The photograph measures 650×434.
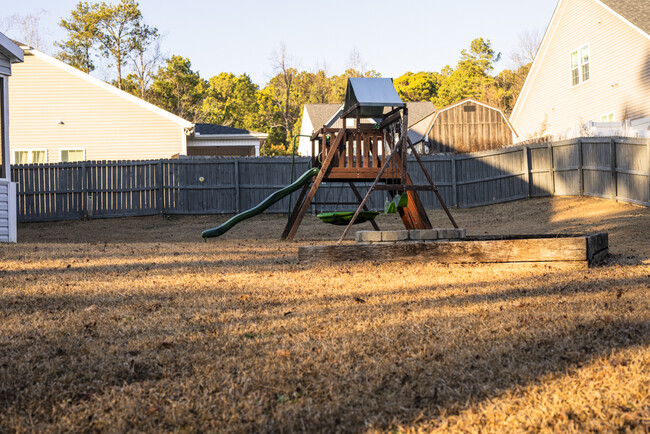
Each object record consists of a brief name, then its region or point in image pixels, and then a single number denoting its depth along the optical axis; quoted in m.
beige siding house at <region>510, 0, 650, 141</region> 19.70
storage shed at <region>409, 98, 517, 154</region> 32.91
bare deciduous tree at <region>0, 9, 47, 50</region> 39.97
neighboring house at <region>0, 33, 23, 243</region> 12.73
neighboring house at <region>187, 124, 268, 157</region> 26.47
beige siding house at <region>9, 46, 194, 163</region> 22.70
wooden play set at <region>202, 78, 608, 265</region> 6.90
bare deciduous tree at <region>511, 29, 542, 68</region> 48.72
